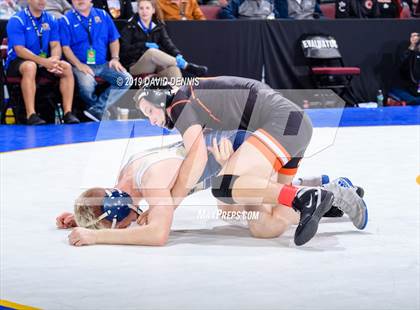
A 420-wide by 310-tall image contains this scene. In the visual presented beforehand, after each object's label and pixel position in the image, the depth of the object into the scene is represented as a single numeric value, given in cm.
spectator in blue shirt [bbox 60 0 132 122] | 956
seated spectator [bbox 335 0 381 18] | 1212
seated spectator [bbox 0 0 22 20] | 1000
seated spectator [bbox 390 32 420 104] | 1149
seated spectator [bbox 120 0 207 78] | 987
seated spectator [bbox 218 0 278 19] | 1142
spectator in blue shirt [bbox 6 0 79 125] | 928
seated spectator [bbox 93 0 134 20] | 1044
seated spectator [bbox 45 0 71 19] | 996
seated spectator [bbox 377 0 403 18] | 1236
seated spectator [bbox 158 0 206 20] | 1080
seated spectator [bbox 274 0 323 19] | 1181
